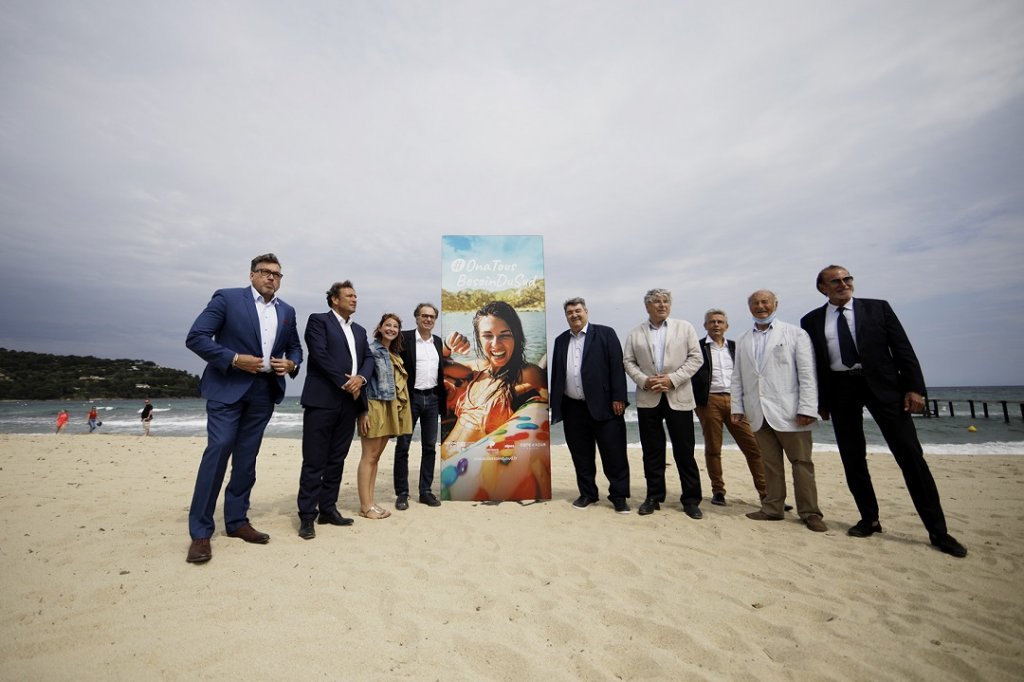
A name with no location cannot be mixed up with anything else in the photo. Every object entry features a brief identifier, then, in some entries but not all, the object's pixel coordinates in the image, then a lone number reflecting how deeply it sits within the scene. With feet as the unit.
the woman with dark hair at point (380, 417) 13.43
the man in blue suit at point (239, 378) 10.17
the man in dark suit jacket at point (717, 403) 16.25
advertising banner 15.65
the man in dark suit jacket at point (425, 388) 15.25
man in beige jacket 13.93
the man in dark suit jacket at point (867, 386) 11.00
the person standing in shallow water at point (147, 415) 55.11
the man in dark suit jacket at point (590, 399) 14.55
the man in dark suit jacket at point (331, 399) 12.12
